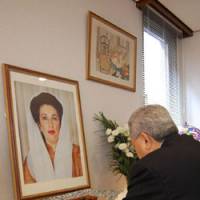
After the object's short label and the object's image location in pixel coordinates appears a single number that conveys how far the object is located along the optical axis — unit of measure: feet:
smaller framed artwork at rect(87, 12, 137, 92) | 7.95
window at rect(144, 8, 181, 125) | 10.78
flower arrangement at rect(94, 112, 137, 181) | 7.34
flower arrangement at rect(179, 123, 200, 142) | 9.37
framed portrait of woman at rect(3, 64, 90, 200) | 5.55
